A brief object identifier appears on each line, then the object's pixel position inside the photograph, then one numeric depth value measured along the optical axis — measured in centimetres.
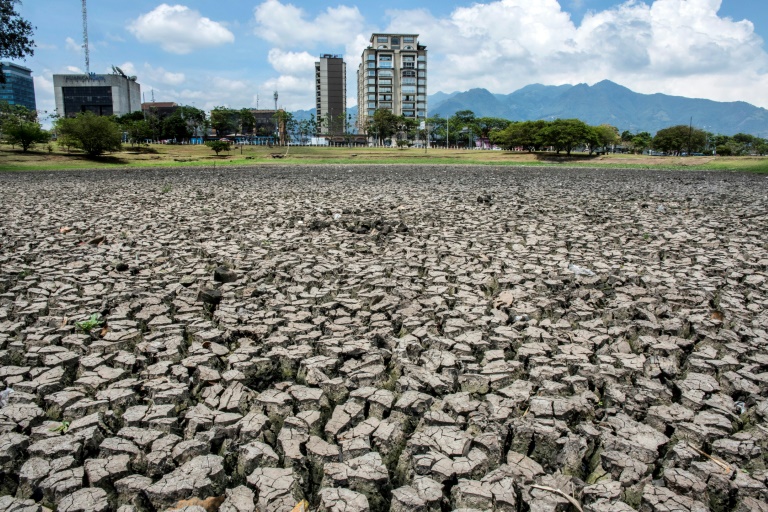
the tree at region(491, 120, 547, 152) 6921
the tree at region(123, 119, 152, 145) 7850
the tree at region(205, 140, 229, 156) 6266
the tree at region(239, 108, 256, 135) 10994
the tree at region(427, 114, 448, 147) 13138
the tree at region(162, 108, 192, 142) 10450
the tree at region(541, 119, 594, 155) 5906
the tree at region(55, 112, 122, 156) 4097
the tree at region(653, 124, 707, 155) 9431
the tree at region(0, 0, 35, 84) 3080
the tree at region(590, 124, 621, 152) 8521
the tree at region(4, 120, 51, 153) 4222
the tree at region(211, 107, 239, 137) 10781
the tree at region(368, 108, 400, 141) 10656
